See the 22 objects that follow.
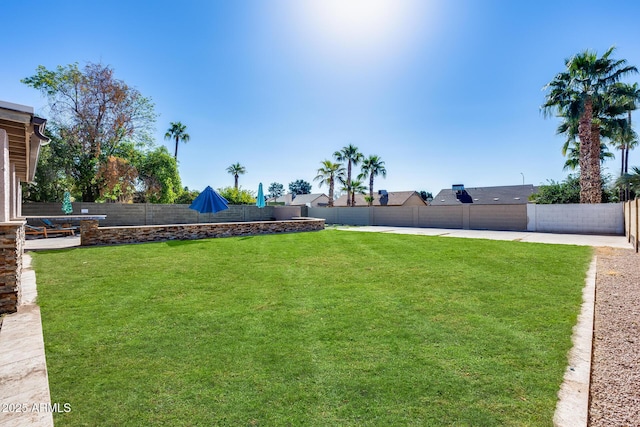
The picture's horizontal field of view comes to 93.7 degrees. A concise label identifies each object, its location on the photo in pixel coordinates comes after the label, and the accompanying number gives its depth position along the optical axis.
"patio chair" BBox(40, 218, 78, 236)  14.28
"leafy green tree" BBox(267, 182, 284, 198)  97.50
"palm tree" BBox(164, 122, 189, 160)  37.16
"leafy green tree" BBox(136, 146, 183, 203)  23.81
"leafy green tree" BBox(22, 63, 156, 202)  19.91
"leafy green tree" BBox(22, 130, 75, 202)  18.70
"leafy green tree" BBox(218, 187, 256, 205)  31.18
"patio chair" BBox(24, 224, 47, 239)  13.36
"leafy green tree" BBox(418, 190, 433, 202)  70.80
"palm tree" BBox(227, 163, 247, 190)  48.53
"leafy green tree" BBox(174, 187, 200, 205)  30.48
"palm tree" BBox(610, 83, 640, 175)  16.45
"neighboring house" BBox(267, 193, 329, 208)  58.97
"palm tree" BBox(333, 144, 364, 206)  34.84
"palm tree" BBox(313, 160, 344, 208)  34.69
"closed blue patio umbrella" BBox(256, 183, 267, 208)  17.97
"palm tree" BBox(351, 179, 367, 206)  35.91
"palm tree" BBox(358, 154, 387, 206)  35.16
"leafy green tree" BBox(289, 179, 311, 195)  95.88
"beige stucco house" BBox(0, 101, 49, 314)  4.36
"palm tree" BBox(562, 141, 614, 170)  21.58
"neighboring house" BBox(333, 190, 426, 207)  42.11
